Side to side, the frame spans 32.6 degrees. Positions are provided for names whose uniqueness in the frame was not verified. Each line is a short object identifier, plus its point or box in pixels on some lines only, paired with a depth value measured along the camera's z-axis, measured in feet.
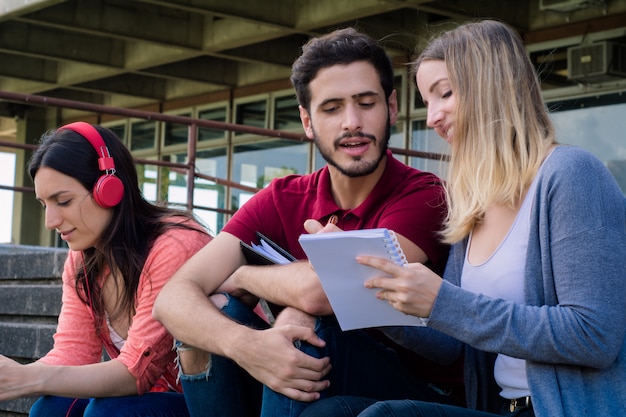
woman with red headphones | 10.28
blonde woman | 7.51
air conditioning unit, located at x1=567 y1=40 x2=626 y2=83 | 36.37
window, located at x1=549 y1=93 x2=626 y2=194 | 36.68
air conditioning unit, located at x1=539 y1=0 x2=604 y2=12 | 36.11
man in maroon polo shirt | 8.92
